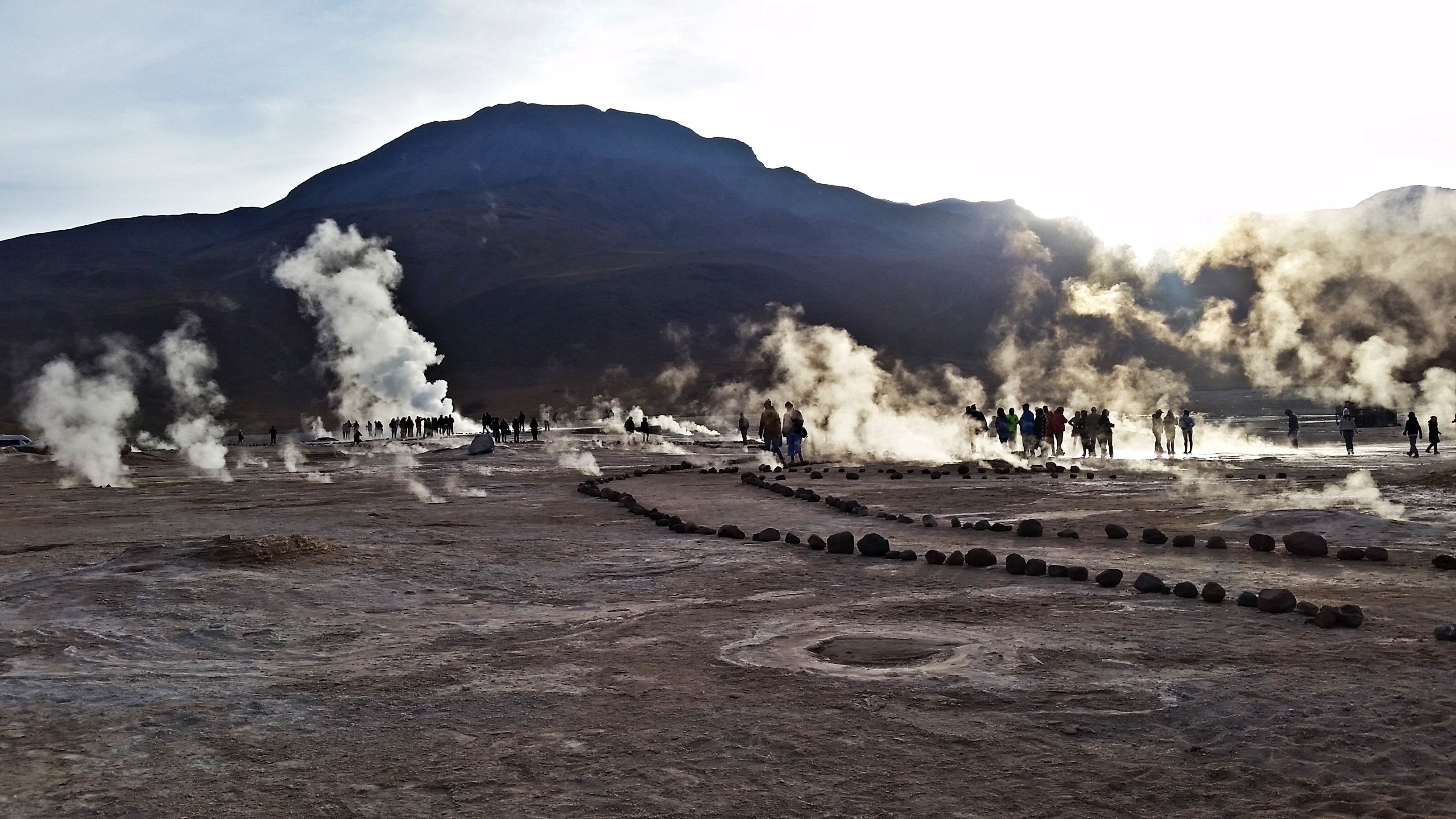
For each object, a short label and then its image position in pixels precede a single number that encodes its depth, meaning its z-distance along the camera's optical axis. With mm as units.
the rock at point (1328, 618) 7359
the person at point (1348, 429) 28750
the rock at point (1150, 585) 8836
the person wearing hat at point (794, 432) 28281
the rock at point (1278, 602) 7852
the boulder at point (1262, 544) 10969
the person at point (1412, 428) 27328
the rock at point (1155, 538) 11820
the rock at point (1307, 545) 10688
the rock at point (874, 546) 11508
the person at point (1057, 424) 30844
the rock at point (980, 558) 10493
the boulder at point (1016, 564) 10055
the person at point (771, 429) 28969
